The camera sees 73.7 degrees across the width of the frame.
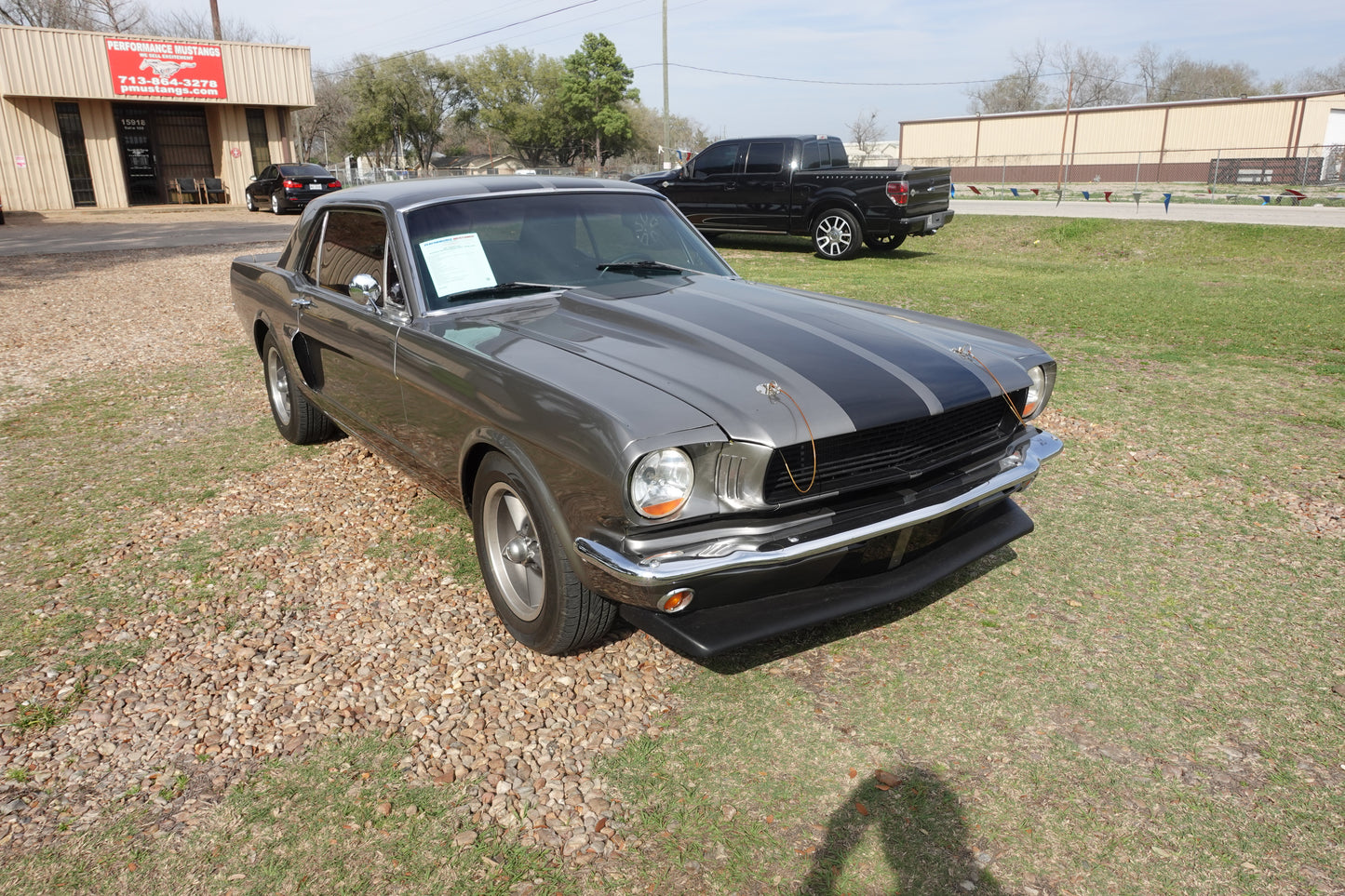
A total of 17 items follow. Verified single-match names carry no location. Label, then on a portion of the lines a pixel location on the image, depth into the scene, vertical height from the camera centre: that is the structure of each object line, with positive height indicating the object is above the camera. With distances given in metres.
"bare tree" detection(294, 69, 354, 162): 70.50 +6.26
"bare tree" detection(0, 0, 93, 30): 50.22 +10.41
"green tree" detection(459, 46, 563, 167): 68.00 +6.97
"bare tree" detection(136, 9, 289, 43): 62.76 +11.57
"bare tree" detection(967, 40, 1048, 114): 76.96 +6.96
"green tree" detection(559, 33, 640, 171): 63.88 +6.61
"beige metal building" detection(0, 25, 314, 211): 27.53 +2.68
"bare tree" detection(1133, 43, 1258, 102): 77.12 +7.58
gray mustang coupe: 2.67 -0.73
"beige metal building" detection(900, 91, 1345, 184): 41.81 +1.68
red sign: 28.31 +4.03
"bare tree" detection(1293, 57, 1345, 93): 80.38 +7.58
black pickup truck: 14.11 -0.19
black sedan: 25.61 +0.28
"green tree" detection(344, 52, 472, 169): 65.12 +6.36
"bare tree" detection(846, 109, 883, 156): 74.19 +3.72
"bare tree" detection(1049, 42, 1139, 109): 76.81 +7.07
